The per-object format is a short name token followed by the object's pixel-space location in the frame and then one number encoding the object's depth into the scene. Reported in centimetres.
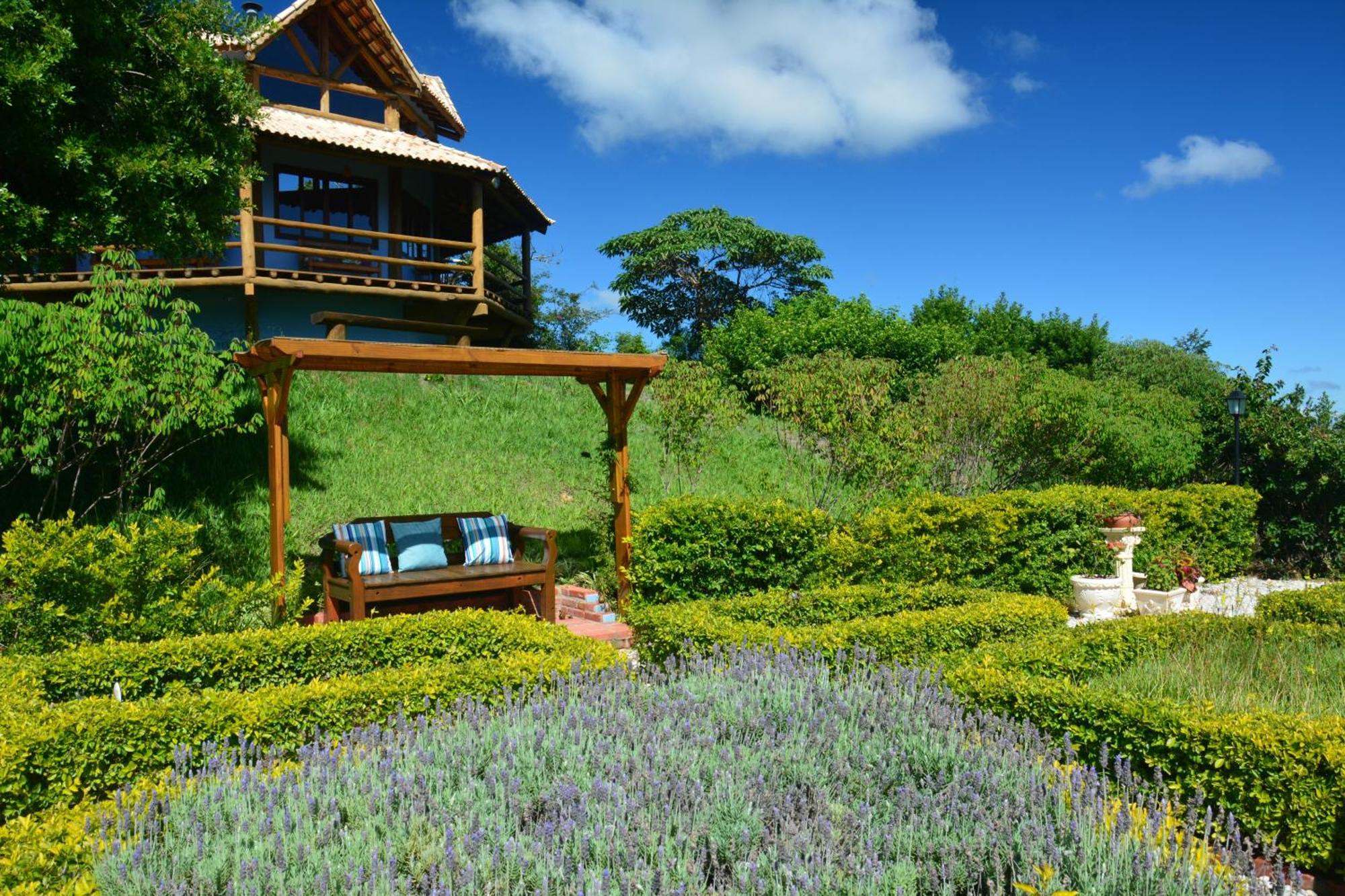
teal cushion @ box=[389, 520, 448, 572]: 878
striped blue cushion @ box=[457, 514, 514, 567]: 913
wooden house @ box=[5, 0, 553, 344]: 1594
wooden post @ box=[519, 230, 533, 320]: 2025
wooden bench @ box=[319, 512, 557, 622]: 783
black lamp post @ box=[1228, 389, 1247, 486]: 1405
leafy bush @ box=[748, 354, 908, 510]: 1123
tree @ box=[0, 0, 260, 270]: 789
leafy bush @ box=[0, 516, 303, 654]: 615
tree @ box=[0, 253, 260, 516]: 860
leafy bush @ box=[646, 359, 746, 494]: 1138
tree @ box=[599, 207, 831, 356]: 3353
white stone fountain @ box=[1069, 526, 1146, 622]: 1030
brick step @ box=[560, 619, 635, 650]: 846
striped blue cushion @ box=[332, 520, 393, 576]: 830
